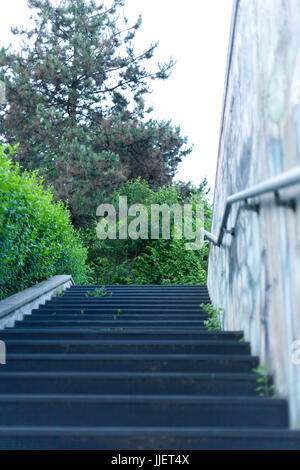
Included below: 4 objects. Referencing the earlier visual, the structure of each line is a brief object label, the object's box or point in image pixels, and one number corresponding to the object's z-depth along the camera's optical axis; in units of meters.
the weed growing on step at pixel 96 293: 6.20
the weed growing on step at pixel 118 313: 4.48
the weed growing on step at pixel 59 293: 6.14
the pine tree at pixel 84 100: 14.26
